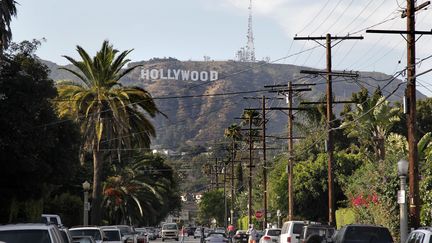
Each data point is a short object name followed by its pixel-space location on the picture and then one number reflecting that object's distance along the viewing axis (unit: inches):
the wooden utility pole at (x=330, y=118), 1691.7
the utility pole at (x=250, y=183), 3152.1
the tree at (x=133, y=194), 3040.8
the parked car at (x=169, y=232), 3427.7
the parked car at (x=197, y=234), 4337.6
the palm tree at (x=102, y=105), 1968.5
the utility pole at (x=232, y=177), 4024.6
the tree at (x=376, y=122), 2610.7
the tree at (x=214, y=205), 6378.0
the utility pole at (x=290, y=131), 2155.5
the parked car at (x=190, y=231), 5310.0
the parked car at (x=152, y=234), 3629.7
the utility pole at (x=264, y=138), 2699.3
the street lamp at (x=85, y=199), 1847.9
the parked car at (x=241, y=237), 2529.5
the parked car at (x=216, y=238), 2016.5
